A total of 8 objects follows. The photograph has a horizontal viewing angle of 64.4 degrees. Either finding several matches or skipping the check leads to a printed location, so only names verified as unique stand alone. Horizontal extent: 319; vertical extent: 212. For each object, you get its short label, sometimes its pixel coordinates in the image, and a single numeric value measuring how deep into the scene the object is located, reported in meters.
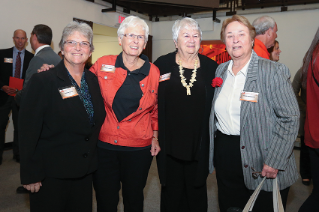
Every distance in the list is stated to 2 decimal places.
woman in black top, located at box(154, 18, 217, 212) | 2.18
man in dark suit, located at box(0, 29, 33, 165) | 4.48
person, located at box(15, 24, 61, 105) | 3.10
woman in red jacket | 1.99
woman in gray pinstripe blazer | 1.67
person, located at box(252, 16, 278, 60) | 2.93
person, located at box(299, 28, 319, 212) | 1.75
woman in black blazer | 1.60
